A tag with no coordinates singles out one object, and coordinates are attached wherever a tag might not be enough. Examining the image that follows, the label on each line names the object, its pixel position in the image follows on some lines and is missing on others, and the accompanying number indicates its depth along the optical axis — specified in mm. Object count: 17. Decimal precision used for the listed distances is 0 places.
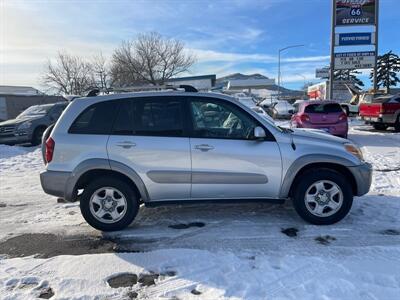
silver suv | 5203
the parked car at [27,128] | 15227
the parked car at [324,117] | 13664
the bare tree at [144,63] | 46062
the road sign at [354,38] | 22000
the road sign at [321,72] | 82062
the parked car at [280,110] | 30722
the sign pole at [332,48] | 21781
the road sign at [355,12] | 21781
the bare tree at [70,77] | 55531
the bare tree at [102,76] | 49659
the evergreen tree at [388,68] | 72688
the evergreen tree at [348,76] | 79644
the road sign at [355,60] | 22188
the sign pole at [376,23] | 21641
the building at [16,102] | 37031
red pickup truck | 17531
